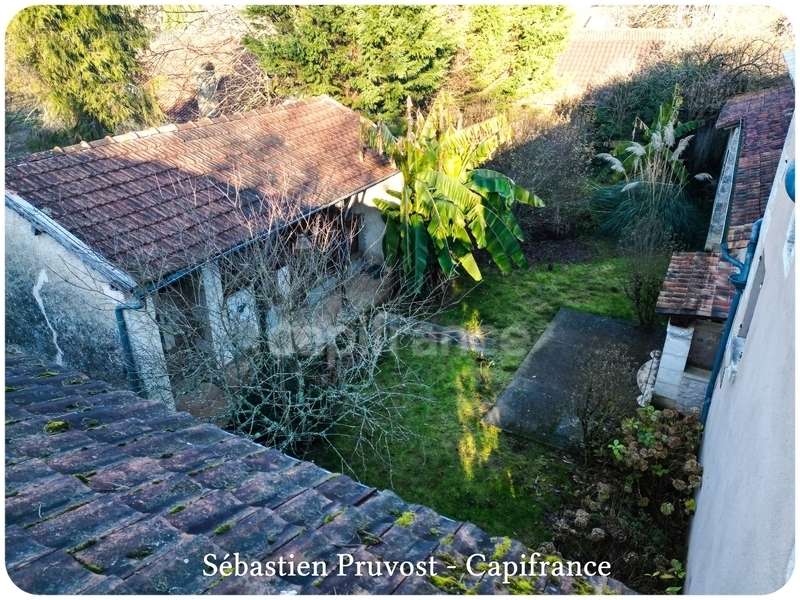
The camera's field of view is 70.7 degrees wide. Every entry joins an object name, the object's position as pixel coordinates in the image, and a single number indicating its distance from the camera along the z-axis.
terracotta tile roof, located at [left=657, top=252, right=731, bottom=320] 8.74
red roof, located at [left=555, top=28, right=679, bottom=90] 22.59
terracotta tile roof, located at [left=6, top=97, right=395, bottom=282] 8.24
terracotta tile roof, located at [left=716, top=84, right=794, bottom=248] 8.77
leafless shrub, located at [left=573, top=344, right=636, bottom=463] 8.32
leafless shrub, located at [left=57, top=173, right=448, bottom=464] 7.78
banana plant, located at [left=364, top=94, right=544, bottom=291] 11.67
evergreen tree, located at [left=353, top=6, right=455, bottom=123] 15.30
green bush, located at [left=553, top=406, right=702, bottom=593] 6.50
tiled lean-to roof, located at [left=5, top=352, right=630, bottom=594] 2.68
